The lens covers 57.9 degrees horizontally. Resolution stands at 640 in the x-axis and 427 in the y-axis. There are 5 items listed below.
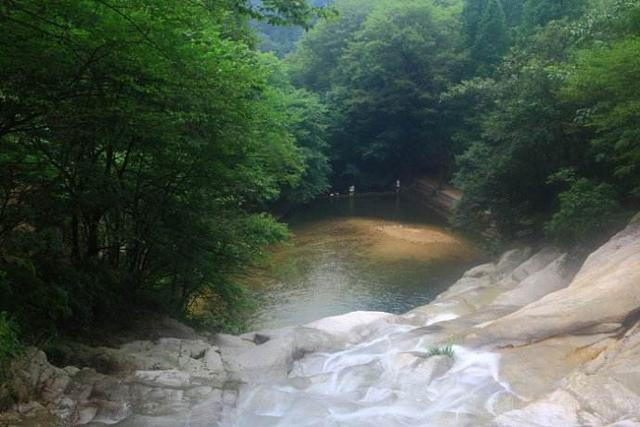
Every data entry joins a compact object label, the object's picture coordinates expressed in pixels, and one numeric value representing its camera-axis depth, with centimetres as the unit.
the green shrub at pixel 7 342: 544
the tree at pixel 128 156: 646
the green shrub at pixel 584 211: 1488
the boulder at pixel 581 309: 855
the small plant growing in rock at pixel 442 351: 905
